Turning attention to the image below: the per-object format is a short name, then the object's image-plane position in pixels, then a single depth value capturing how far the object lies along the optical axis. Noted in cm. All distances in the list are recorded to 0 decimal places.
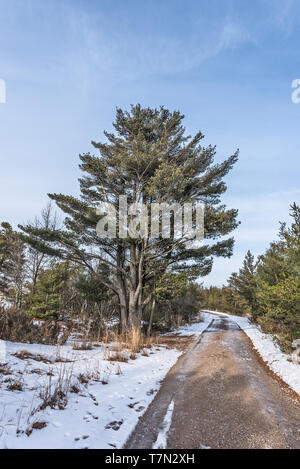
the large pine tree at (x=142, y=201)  1184
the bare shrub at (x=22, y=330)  745
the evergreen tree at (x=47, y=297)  1022
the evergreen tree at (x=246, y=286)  2052
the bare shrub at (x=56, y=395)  345
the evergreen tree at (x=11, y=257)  1775
